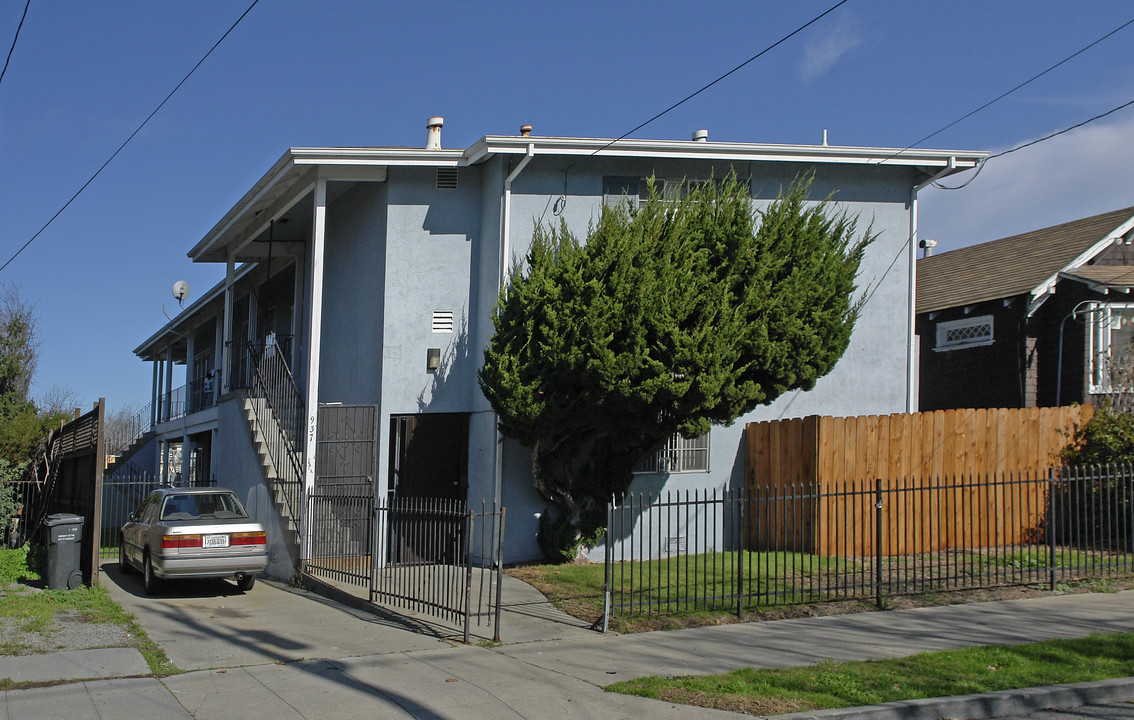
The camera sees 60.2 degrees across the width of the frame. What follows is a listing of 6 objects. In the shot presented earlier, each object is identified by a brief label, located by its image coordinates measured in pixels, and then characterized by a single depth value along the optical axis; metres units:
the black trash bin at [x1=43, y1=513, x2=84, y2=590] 12.45
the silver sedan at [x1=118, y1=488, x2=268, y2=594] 12.61
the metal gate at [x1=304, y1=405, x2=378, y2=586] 13.57
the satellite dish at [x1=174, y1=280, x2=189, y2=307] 23.86
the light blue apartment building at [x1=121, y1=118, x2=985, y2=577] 14.81
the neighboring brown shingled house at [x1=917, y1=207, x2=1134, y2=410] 17.84
